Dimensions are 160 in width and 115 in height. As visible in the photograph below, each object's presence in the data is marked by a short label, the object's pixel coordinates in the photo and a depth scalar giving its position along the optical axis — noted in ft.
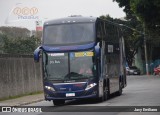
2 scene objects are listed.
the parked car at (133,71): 253.69
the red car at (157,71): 226.13
